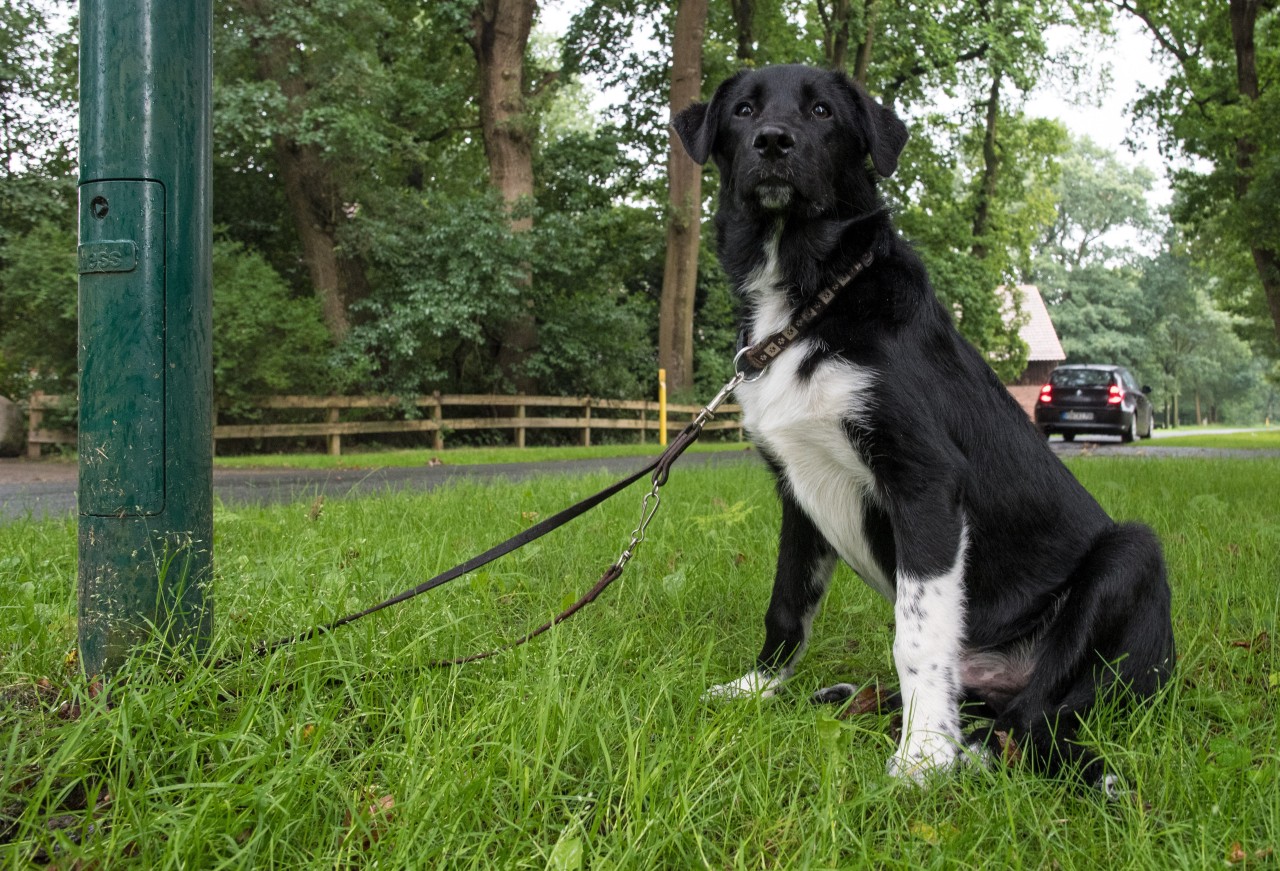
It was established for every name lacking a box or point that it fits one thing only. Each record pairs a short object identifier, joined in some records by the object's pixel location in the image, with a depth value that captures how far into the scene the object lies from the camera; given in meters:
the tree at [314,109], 15.37
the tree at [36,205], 13.80
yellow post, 18.48
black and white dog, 2.31
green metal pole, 2.18
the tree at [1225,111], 11.88
